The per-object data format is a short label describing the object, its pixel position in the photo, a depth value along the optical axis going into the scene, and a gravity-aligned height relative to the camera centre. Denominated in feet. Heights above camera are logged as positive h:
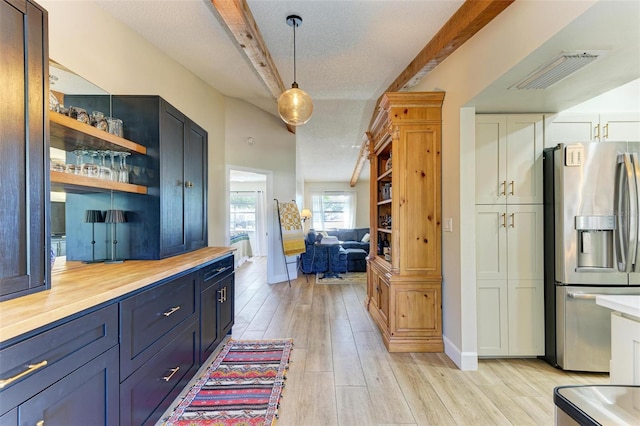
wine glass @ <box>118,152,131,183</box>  6.66 +1.09
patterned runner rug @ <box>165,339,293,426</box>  5.78 -4.10
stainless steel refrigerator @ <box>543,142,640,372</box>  7.24 -0.94
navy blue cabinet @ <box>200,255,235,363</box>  7.31 -2.52
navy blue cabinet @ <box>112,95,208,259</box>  6.89 +0.99
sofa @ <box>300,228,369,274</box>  19.76 -3.12
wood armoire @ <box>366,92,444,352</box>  8.75 -0.32
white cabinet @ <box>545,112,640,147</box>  8.00 +2.41
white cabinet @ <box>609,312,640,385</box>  4.39 -2.19
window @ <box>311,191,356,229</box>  34.14 +0.63
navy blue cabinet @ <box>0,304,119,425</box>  2.86 -1.82
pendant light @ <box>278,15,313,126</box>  8.07 +3.13
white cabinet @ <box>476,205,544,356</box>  8.11 -1.85
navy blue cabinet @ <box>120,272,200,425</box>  4.49 -2.44
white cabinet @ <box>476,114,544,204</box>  8.14 +1.55
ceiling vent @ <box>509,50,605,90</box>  5.32 +2.95
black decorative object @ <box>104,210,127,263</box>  6.36 -0.12
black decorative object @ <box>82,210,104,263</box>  6.34 -0.10
